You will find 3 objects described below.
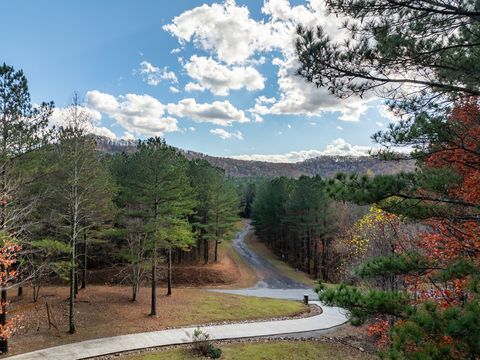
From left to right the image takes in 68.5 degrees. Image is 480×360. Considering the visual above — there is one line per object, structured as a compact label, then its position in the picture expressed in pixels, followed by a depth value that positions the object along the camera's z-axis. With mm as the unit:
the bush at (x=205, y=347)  14575
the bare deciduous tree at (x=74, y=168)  17375
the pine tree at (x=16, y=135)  13852
